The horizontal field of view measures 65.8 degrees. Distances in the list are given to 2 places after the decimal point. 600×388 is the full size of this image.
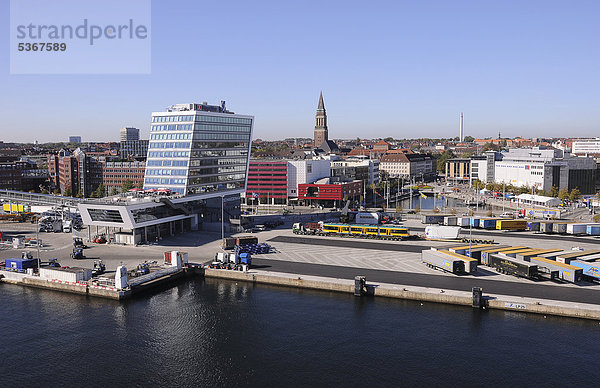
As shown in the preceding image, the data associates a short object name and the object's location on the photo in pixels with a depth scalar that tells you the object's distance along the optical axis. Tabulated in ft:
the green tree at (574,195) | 516.32
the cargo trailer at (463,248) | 244.42
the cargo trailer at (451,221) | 368.07
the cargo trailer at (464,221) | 361.30
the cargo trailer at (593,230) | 324.19
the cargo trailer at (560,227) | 331.77
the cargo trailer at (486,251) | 235.79
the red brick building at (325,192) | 494.59
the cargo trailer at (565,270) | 202.08
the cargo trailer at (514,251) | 233.37
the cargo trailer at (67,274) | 208.13
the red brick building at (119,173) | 611.47
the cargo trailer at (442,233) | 305.53
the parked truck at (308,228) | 327.47
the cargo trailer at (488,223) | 352.49
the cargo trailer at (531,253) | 225.19
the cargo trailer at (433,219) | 382.83
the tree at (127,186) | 561.68
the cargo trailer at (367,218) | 371.35
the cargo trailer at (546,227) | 337.72
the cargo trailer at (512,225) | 347.36
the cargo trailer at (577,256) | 224.16
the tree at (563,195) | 527.81
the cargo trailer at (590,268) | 203.10
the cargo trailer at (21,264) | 226.99
